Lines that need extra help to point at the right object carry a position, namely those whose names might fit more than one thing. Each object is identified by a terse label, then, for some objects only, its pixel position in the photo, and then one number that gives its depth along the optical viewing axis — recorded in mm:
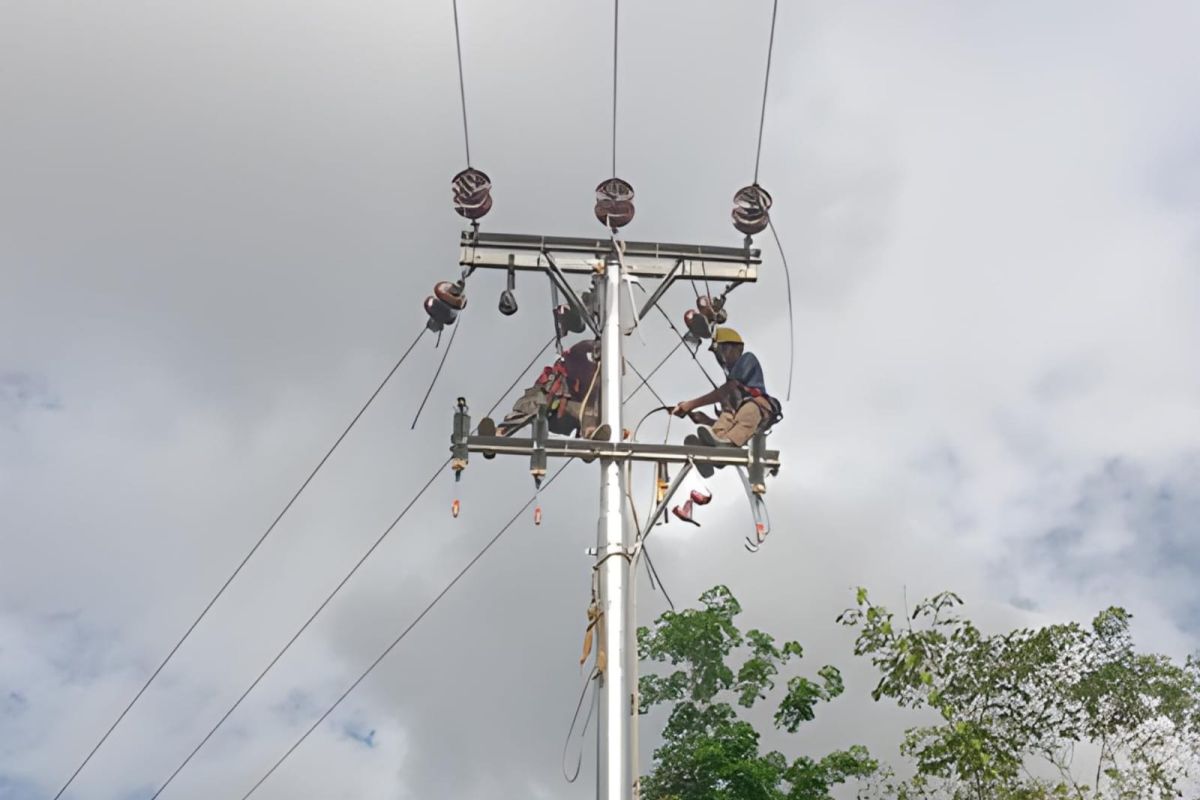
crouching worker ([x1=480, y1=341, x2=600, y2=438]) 10695
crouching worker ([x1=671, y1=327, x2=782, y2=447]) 10367
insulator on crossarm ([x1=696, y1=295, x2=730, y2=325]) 11719
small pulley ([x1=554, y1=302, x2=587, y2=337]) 11570
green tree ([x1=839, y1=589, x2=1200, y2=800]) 16797
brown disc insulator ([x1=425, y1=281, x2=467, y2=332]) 11734
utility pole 9164
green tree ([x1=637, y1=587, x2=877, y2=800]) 25922
